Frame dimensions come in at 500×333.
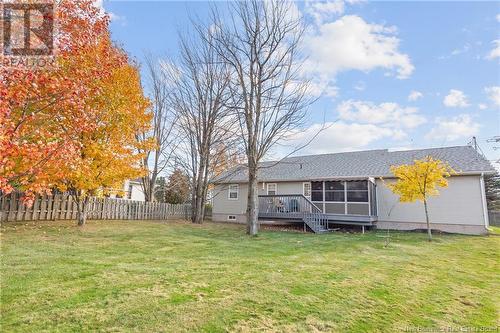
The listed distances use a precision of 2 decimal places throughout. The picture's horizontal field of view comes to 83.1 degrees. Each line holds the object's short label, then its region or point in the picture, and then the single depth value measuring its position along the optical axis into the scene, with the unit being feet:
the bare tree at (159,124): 67.10
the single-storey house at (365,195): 45.85
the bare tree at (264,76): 39.50
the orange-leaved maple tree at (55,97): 15.17
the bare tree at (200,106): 51.80
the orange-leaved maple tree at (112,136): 33.81
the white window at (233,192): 68.43
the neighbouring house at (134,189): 96.89
